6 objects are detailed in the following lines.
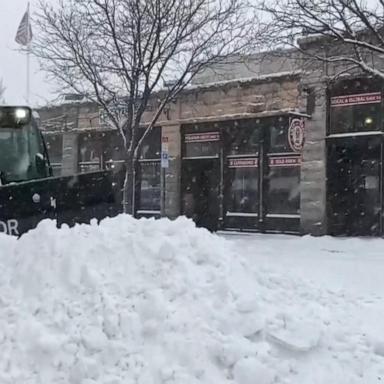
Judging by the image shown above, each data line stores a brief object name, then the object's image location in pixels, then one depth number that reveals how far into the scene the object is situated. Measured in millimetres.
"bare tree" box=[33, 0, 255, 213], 16656
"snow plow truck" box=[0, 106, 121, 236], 7906
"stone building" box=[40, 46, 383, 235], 18859
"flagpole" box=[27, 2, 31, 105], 19930
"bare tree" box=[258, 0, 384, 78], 13070
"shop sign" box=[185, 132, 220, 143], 22516
